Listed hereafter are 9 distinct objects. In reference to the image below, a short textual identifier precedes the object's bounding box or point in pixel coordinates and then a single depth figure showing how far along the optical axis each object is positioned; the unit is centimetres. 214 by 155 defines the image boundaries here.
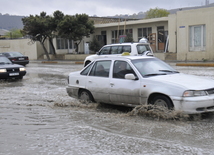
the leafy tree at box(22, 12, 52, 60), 3388
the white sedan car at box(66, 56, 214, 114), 626
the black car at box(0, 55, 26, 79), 1481
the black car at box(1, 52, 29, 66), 2594
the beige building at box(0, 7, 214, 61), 2458
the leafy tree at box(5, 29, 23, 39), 8164
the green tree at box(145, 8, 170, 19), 7112
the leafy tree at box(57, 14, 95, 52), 3316
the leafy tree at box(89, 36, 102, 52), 3709
